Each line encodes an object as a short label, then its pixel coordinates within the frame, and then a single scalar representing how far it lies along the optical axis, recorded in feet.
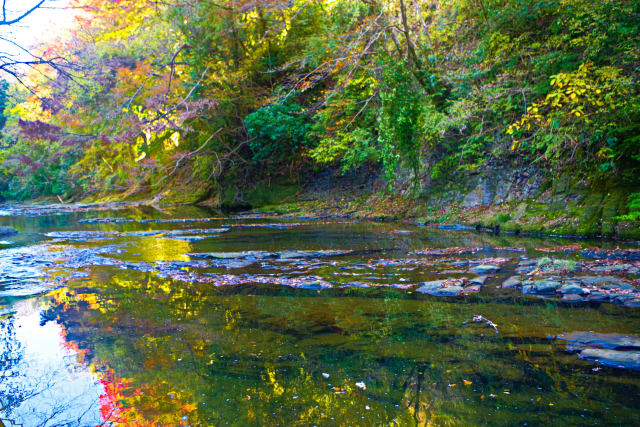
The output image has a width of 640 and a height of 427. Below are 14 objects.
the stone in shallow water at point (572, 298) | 15.10
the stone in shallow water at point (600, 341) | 10.84
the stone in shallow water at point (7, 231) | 41.02
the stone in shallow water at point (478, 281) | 17.64
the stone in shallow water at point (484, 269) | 19.63
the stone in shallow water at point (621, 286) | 15.47
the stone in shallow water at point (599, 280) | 16.35
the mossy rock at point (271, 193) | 64.34
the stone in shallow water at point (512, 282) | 17.24
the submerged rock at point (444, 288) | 16.60
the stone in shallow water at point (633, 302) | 14.07
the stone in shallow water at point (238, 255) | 25.84
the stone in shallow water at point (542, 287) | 16.31
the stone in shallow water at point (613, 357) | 10.00
